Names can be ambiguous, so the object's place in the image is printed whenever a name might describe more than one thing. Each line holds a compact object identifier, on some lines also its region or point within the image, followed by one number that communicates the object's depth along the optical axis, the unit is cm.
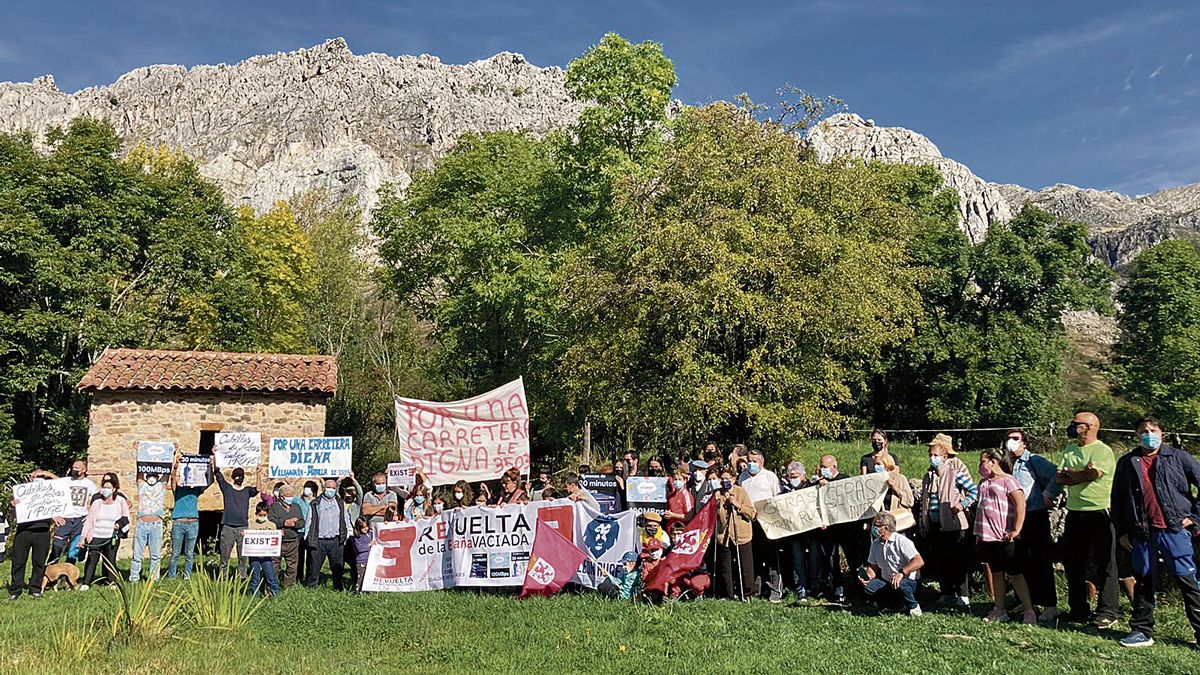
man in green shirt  859
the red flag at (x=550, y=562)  1140
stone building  1961
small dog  1349
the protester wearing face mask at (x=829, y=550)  1121
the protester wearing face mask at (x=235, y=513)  1300
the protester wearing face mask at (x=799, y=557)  1120
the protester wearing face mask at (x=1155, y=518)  787
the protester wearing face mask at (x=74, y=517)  1349
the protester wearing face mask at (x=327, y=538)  1336
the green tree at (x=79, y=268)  2852
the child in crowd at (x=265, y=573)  1243
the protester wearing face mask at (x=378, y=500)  1384
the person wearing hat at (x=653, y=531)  1109
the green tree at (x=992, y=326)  3634
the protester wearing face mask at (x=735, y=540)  1108
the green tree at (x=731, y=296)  2056
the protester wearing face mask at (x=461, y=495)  1440
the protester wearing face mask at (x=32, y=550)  1312
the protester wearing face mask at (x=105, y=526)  1333
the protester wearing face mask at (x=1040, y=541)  916
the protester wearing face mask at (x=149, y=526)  1361
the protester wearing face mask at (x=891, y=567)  948
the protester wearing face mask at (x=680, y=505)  1159
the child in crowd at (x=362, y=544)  1316
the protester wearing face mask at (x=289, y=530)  1305
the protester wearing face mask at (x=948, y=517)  1009
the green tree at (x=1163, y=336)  4041
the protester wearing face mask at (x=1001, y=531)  903
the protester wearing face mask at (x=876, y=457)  1104
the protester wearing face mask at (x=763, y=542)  1138
